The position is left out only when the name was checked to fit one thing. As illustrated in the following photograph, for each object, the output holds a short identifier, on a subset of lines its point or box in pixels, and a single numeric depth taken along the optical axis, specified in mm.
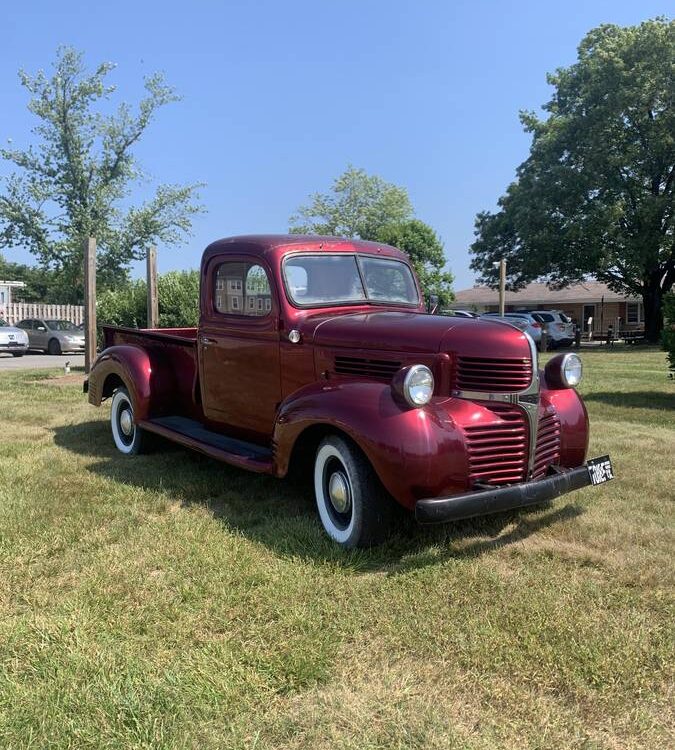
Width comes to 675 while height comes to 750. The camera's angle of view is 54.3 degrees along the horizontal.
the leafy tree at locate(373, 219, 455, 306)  36469
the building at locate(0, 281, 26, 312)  34281
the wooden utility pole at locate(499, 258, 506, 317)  18000
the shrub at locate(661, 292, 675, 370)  9305
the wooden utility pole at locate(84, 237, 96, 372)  12039
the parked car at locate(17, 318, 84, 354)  22625
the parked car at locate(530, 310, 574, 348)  25453
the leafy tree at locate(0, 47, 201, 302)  31531
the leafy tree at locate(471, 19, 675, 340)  25484
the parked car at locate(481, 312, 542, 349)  19934
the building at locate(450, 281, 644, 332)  43125
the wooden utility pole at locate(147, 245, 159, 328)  12602
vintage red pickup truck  3455
